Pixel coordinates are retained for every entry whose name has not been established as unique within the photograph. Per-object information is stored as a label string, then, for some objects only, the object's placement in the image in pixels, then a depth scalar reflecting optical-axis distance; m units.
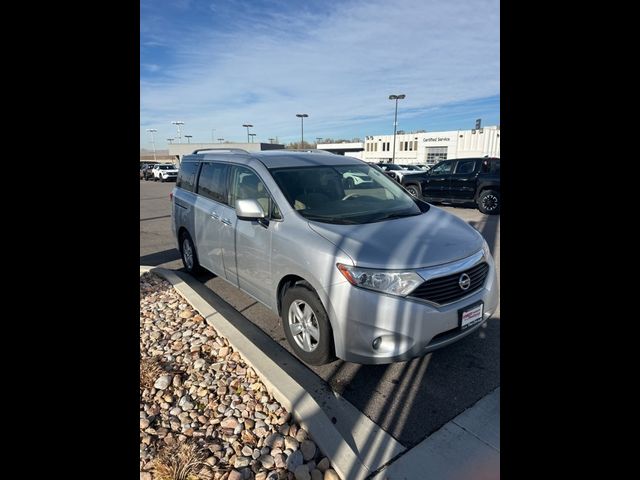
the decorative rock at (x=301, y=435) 2.26
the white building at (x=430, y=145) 52.62
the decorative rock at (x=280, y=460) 2.11
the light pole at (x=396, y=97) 38.45
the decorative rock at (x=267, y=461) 2.10
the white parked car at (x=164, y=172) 32.84
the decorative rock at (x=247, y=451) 2.20
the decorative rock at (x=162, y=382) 2.84
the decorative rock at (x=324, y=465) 2.07
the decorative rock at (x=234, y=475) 2.01
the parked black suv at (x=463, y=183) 11.62
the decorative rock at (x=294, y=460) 2.08
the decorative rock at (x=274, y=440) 2.23
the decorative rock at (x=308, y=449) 2.15
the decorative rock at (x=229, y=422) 2.43
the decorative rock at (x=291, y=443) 2.21
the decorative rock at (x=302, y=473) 2.01
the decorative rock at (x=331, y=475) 2.01
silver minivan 2.62
